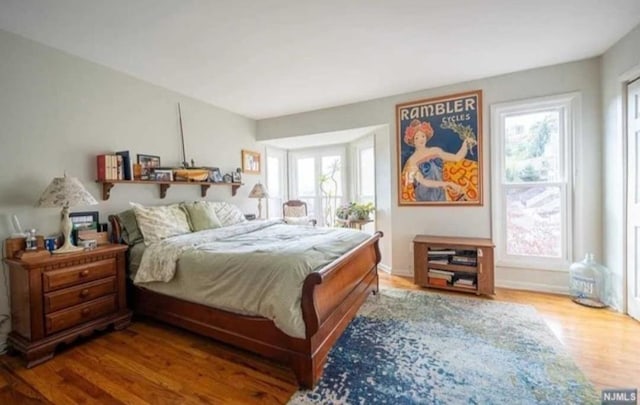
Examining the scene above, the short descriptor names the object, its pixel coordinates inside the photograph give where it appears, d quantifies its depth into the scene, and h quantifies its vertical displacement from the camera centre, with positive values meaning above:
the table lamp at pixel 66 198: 2.07 +0.04
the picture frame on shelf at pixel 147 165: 3.00 +0.42
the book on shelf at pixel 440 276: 3.15 -0.93
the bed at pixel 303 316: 1.66 -0.89
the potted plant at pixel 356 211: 4.23 -0.22
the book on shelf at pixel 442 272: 3.16 -0.88
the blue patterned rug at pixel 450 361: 1.57 -1.13
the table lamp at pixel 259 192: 4.16 +0.11
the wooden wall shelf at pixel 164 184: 2.72 +0.20
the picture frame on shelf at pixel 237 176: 4.14 +0.36
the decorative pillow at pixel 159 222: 2.54 -0.20
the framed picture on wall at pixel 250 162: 4.49 +0.63
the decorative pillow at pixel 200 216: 3.03 -0.18
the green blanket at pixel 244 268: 1.71 -0.48
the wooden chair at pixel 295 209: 4.86 -0.19
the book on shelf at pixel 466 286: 3.03 -1.01
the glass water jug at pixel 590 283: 2.72 -0.91
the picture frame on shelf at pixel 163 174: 3.05 +0.30
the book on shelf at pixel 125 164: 2.75 +0.38
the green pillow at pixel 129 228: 2.60 -0.25
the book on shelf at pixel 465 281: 3.06 -0.97
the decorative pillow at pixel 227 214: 3.43 -0.17
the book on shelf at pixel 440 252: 3.18 -0.66
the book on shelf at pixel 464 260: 3.04 -0.73
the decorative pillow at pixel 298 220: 4.32 -0.35
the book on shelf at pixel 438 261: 3.18 -0.76
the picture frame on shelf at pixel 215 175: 3.64 +0.34
